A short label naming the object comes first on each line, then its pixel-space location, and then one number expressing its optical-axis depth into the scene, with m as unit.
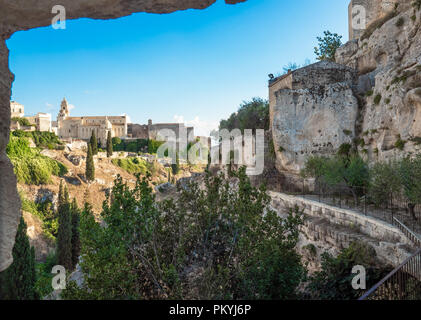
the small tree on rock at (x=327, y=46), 31.83
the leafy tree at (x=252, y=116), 26.22
